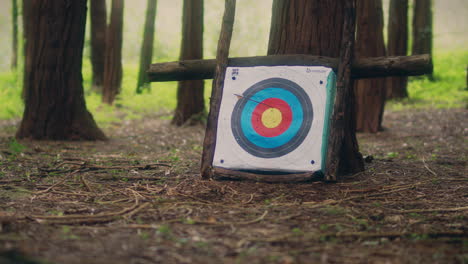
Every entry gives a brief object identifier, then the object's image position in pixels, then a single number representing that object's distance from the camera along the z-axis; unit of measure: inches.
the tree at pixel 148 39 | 554.3
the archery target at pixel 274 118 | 168.7
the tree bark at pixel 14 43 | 765.9
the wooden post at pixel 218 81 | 173.8
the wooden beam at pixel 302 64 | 168.2
